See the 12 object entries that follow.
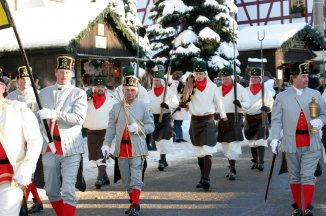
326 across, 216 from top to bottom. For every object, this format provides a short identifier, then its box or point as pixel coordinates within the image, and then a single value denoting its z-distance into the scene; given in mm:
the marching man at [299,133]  6340
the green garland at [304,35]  26409
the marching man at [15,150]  4160
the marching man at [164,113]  10664
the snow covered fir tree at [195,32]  22062
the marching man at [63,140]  5746
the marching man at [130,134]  6848
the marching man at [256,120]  10344
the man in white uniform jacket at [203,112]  8648
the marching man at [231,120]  9672
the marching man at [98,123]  8734
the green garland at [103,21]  15117
